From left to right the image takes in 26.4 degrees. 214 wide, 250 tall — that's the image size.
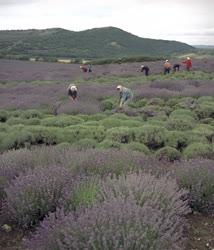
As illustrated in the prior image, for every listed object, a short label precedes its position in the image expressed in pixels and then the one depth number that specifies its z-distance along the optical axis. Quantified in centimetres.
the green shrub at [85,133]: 1102
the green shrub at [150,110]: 1441
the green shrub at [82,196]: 487
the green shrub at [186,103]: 1534
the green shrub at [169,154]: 899
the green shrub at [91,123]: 1245
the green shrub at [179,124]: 1176
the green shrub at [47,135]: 1117
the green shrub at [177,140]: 1030
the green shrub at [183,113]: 1365
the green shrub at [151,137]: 1052
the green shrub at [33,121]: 1346
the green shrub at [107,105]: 1673
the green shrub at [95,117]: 1408
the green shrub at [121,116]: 1341
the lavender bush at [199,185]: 559
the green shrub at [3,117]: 1516
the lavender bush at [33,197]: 514
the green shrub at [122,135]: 1068
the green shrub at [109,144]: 963
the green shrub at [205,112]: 1403
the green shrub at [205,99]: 1647
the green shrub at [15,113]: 1541
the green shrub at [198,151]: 826
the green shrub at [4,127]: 1238
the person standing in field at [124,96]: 1513
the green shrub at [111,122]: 1234
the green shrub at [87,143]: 962
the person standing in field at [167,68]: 2942
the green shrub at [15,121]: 1365
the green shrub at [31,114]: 1503
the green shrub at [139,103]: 1647
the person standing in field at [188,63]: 3153
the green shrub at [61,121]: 1285
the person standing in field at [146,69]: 2951
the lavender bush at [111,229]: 368
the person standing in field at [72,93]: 1777
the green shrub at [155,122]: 1205
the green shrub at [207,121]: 1293
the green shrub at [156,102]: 1639
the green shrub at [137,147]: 918
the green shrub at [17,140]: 1062
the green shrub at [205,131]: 1077
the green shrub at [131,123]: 1210
